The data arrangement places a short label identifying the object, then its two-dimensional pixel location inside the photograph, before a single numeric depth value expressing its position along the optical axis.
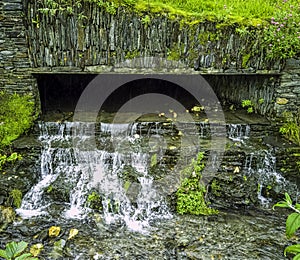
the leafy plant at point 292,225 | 1.53
